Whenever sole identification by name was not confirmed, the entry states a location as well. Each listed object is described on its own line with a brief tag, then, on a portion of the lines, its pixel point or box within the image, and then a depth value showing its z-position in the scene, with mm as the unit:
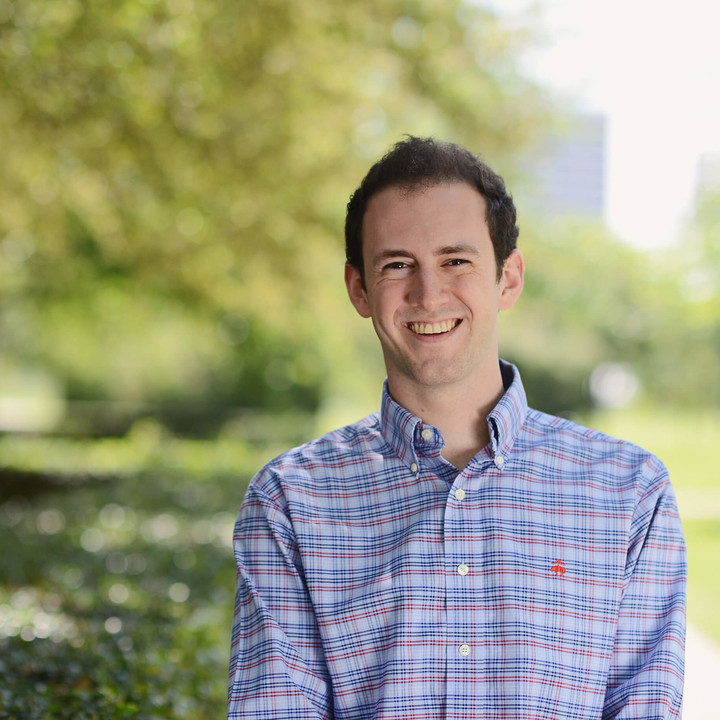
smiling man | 1971
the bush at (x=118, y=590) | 3787
